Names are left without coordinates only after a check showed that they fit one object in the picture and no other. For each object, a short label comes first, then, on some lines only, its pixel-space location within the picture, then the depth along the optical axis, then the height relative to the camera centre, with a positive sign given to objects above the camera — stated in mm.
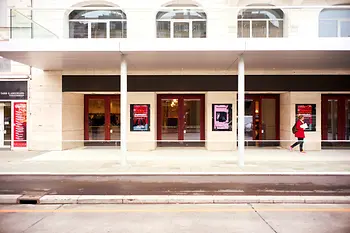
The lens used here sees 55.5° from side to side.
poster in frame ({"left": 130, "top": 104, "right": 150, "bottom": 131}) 15375 +46
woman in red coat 13912 -550
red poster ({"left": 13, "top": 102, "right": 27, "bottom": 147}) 15391 -231
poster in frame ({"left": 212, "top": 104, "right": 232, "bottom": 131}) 15312 +44
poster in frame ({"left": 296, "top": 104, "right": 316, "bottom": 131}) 15234 +226
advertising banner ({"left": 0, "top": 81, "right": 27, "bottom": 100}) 15344 +1295
